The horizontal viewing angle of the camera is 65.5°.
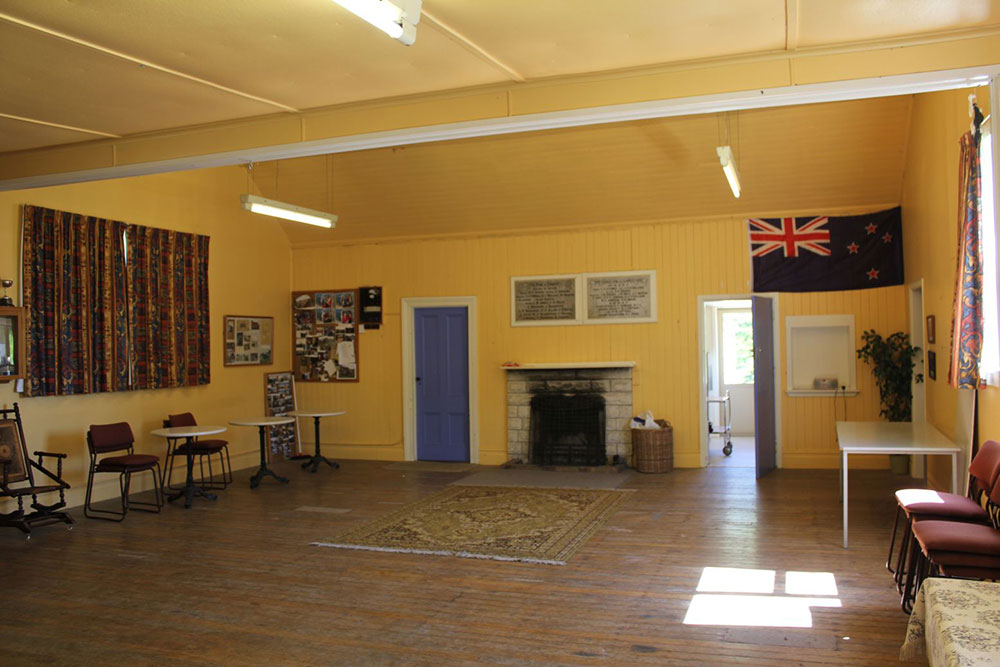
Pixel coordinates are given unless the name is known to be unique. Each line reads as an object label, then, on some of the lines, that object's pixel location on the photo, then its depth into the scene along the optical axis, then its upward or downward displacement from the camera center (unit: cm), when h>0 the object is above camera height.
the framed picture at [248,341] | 952 +6
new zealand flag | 858 +97
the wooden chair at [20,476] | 641 -108
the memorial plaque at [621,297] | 940 +53
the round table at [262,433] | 844 -99
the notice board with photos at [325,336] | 1055 +12
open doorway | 1205 -40
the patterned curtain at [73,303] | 709 +43
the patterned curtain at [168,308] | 818 +43
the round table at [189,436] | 746 -86
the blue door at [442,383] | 1017 -53
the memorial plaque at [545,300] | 971 +53
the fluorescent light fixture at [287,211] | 732 +135
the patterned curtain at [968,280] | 498 +37
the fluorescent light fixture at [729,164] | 648 +149
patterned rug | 578 -153
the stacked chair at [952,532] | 371 -101
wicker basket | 885 -125
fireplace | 941 -108
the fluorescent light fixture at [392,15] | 281 +122
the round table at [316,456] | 937 -137
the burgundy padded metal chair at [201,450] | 803 -108
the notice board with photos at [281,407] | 1012 -81
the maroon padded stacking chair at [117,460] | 708 -105
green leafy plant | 826 -35
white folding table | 525 -76
